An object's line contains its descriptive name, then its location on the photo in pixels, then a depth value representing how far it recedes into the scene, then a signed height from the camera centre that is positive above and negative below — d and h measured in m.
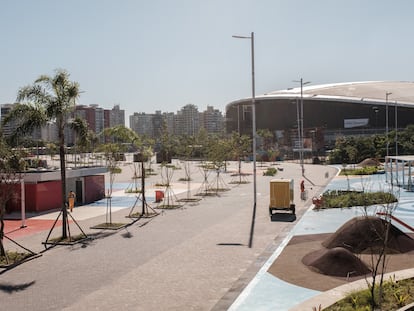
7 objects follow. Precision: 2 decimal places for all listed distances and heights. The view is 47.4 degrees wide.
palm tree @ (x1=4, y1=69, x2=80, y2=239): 17.78 +1.57
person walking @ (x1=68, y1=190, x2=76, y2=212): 27.27 -2.95
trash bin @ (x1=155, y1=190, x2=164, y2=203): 30.72 -3.20
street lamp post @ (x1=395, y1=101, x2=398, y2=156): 68.26 -0.33
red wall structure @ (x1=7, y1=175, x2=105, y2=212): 26.94 -2.81
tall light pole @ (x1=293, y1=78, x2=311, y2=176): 54.22 +0.09
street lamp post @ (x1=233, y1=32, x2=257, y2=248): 27.53 +2.42
